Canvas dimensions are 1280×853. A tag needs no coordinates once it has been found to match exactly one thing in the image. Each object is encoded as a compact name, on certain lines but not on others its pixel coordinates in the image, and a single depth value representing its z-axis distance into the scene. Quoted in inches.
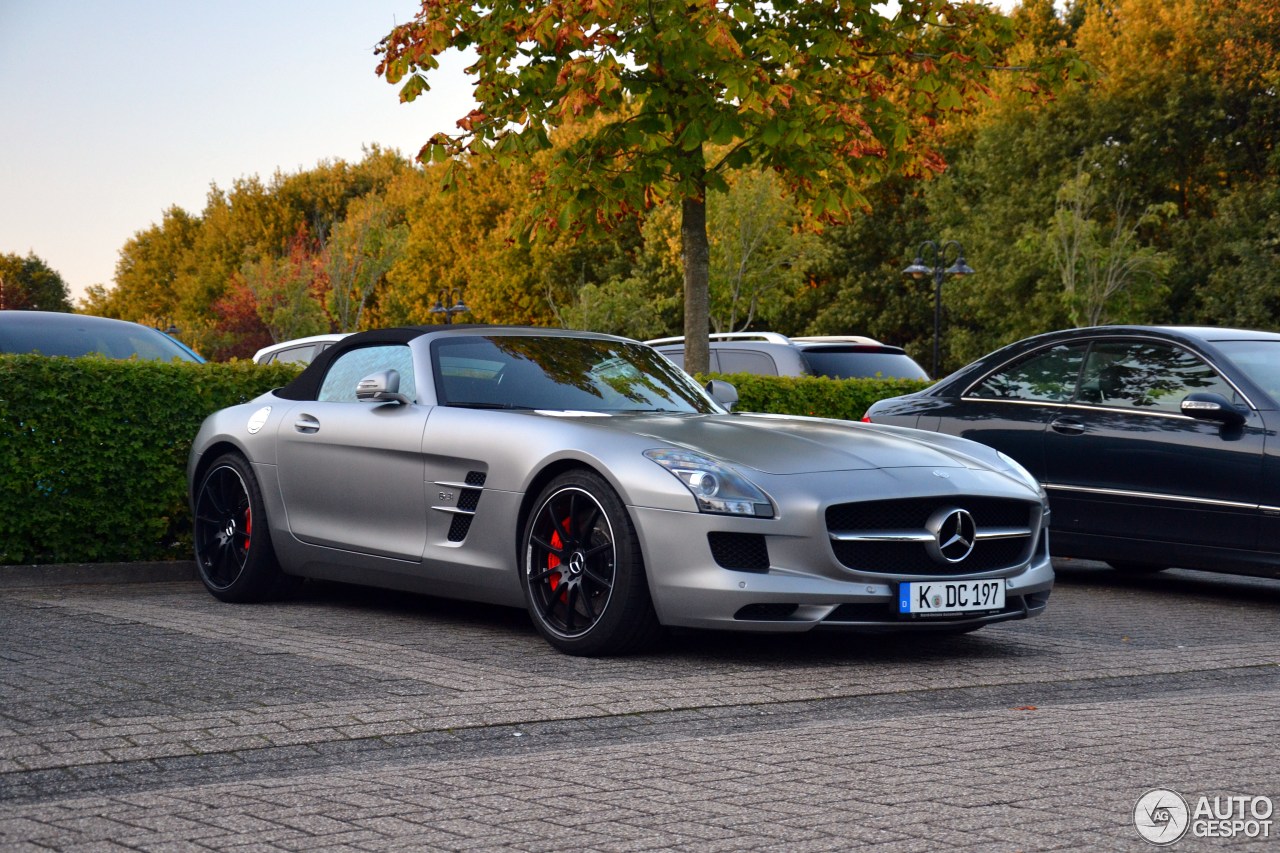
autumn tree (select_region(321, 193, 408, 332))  2439.7
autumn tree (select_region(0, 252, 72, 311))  3351.4
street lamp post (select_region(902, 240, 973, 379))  1446.9
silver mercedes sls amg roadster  251.1
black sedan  349.4
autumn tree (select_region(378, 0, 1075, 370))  462.3
